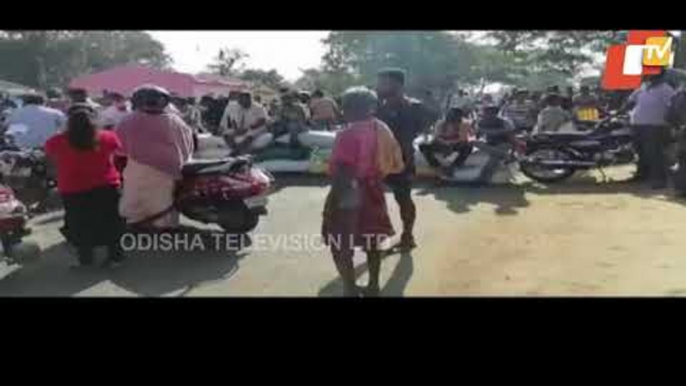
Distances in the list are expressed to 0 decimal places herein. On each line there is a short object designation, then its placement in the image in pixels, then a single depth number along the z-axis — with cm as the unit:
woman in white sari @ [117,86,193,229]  658
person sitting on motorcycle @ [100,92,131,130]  908
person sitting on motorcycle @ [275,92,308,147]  1173
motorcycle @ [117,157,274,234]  676
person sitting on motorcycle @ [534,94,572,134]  1166
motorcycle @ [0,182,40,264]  604
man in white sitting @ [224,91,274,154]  1141
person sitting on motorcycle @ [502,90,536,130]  1509
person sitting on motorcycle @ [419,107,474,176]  1049
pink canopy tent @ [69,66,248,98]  2144
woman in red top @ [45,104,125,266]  604
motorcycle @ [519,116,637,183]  1075
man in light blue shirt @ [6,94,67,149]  908
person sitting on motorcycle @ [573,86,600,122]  1326
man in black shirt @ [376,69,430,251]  670
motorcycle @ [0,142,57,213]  805
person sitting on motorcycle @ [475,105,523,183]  1041
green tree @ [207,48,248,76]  4262
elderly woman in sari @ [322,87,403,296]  514
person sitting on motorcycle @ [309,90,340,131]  1423
